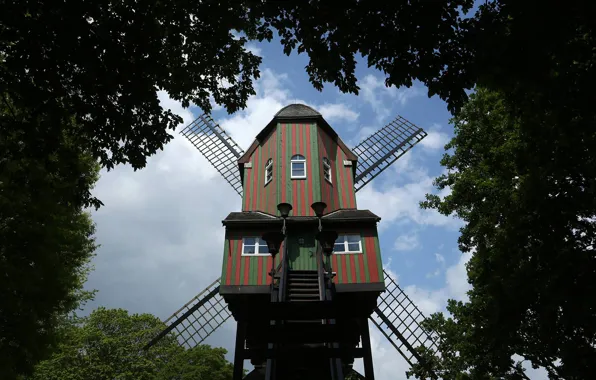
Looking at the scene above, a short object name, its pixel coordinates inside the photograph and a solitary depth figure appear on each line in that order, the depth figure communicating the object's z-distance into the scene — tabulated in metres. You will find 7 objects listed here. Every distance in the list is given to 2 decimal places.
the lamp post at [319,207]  11.48
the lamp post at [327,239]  10.95
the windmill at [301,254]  7.51
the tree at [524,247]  8.06
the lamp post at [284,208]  11.33
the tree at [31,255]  7.61
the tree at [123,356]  24.22
